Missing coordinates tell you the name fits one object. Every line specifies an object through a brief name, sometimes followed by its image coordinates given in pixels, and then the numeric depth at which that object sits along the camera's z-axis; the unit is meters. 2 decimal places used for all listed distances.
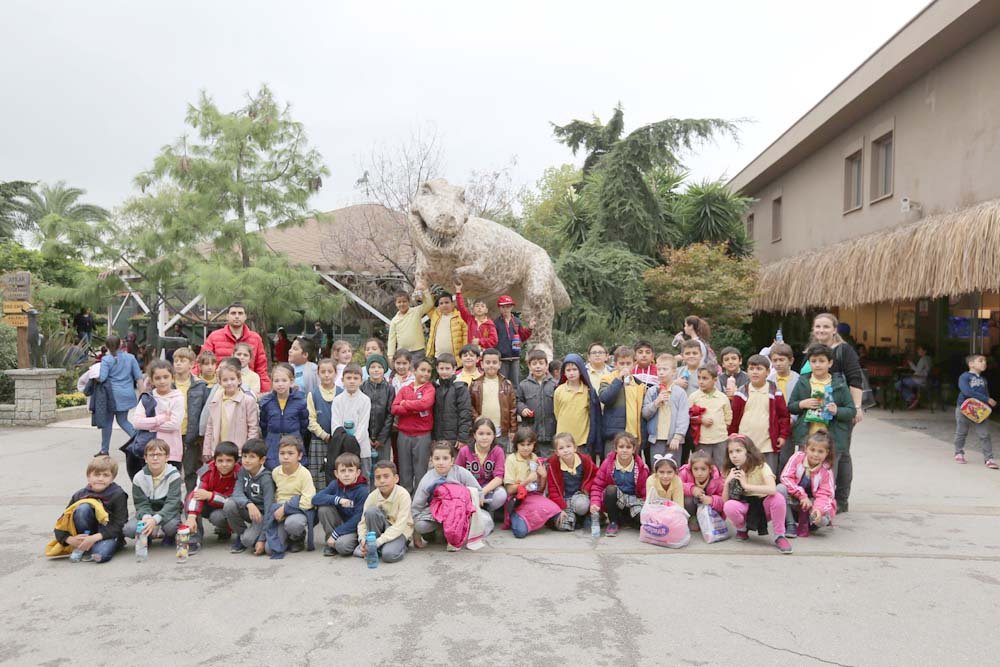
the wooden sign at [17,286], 10.35
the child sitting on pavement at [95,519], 4.28
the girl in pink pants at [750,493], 4.56
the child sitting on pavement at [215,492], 4.47
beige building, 8.90
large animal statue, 6.34
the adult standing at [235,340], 6.04
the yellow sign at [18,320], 10.06
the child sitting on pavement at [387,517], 4.30
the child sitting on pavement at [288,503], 4.38
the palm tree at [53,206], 28.06
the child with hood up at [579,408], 5.39
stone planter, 10.03
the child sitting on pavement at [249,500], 4.43
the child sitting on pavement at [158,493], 4.46
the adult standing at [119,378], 7.29
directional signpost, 10.13
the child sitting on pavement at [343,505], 4.37
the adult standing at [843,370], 5.20
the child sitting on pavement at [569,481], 4.95
